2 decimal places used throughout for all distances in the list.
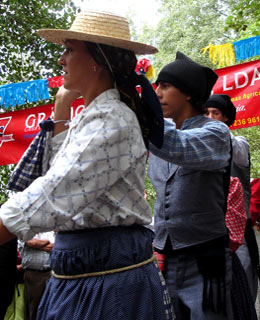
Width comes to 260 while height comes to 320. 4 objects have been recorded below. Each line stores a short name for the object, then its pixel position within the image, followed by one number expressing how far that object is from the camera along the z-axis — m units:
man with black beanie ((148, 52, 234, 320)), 2.17
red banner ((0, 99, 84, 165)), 5.92
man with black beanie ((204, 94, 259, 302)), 3.23
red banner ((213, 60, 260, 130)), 4.81
